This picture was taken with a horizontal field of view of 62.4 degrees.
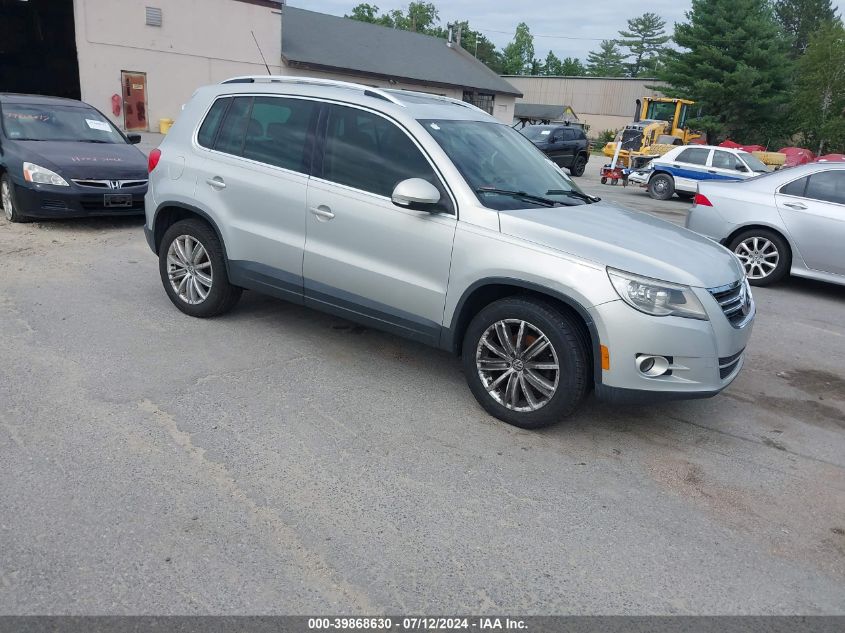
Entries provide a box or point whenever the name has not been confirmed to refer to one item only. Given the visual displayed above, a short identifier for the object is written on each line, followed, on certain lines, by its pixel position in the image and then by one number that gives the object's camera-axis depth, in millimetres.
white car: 17906
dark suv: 23219
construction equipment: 25250
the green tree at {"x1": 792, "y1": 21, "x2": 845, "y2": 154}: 42844
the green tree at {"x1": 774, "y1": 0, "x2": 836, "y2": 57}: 77812
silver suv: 3928
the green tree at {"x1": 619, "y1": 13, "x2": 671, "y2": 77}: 112125
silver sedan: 8094
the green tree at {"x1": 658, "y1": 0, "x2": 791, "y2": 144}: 42656
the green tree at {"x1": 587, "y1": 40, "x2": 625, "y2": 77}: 114438
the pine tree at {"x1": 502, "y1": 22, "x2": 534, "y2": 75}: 115688
